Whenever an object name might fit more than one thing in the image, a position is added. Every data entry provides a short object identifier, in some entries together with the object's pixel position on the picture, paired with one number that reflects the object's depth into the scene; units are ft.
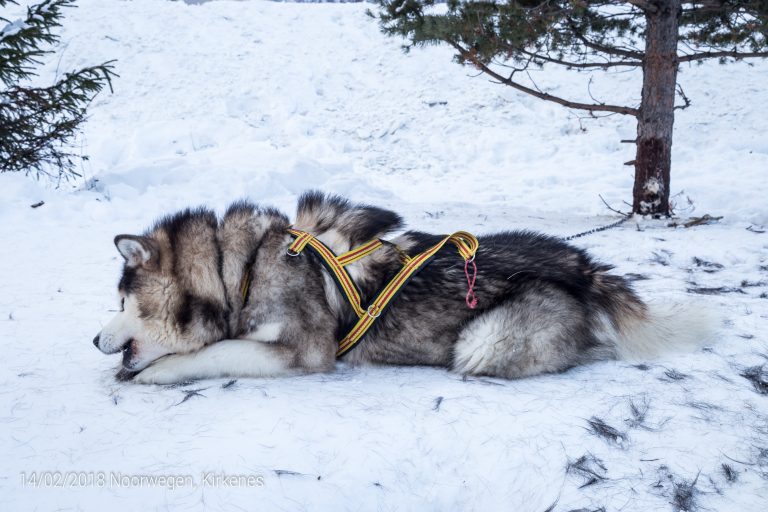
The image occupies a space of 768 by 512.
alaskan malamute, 8.61
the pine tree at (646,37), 19.81
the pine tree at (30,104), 18.28
